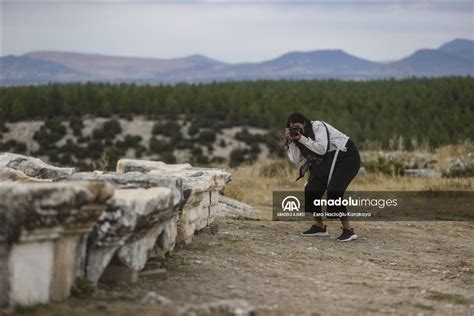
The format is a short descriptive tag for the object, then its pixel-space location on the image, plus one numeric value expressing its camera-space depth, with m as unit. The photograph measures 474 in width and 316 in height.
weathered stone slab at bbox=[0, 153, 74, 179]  9.22
